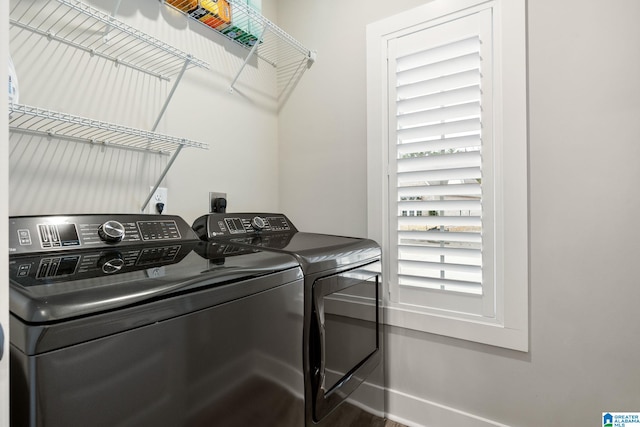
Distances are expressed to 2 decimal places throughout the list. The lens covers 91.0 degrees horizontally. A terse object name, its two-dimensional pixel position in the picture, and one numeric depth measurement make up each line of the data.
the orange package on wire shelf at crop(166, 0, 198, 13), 1.49
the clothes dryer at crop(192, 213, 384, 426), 1.08
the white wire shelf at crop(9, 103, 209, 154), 0.95
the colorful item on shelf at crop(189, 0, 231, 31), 1.55
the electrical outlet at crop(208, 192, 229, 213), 1.68
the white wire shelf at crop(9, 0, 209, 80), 1.06
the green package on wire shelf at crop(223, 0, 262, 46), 1.74
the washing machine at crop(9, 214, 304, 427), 0.50
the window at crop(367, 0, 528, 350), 1.39
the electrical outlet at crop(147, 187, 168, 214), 1.43
